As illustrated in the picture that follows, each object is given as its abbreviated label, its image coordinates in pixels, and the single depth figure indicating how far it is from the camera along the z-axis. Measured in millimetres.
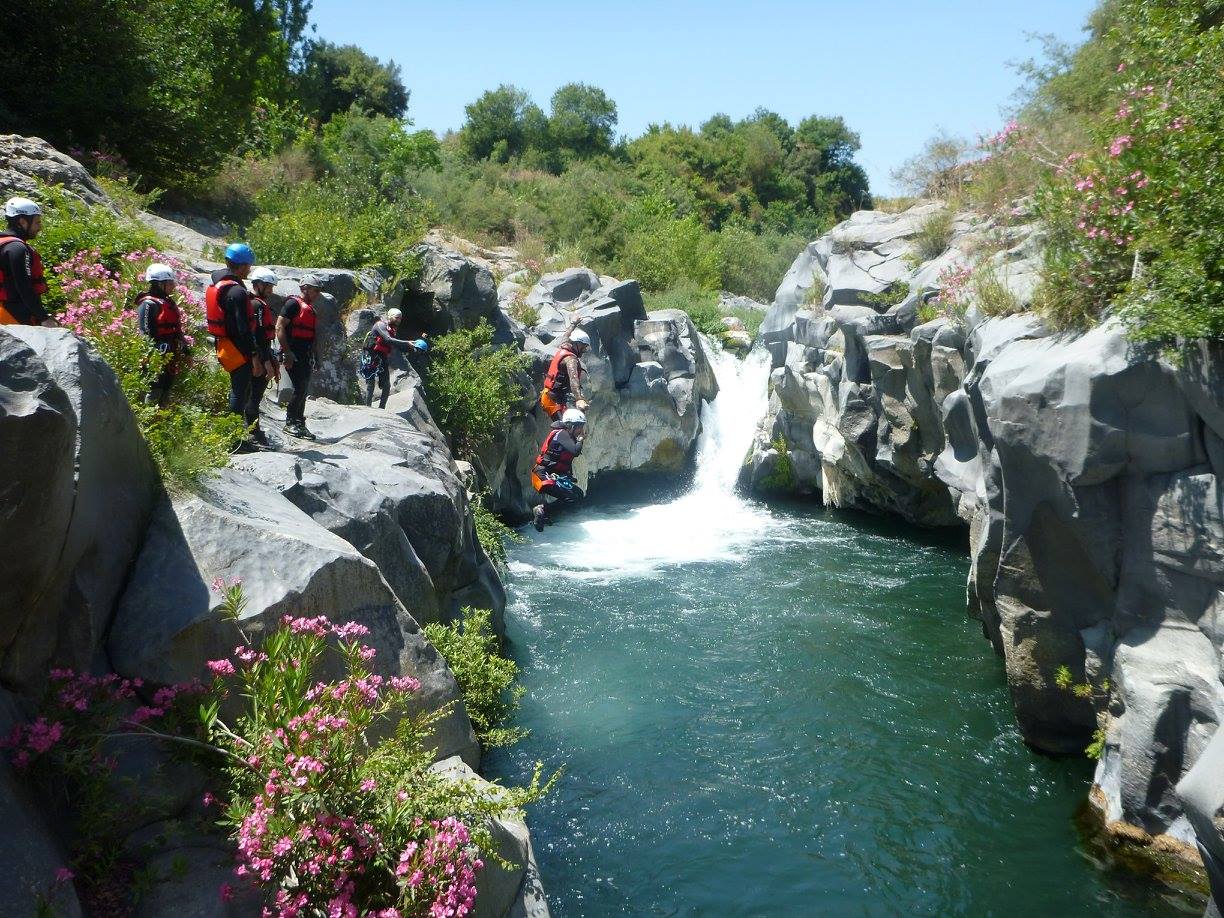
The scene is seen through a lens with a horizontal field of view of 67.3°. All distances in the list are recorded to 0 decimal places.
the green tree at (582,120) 44094
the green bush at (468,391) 17422
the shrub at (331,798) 4461
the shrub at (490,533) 13062
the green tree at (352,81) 41250
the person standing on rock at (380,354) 13250
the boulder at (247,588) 5324
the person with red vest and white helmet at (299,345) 9617
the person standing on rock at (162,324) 7730
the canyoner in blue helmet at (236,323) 8266
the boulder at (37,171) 10992
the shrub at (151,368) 6453
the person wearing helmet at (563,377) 11719
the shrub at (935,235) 16828
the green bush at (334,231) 16484
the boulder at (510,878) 5371
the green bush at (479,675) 8602
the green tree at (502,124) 43719
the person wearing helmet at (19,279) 6906
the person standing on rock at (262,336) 8578
